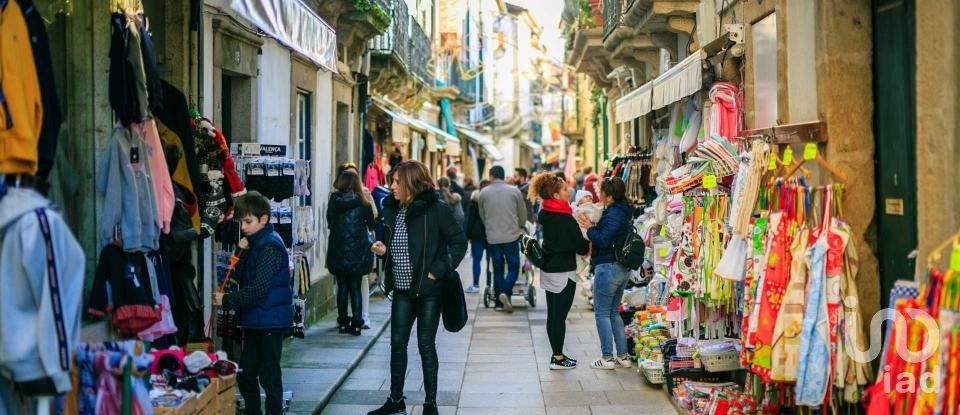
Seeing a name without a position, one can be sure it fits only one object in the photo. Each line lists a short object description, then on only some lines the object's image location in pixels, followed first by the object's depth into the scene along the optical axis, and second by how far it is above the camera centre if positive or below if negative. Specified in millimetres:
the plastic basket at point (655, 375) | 9203 -1382
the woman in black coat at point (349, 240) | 11477 -238
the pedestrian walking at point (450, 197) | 16772 +326
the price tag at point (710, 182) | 8172 +253
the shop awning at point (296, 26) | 6898 +1418
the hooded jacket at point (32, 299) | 4180 -310
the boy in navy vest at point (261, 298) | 6820 -510
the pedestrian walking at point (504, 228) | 14594 -155
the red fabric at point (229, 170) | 8227 +381
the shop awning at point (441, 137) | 25727 +2121
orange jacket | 4273 +503
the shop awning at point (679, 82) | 9695 +1290
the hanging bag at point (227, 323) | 7363 -720
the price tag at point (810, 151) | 6266 +370
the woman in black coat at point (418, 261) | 7750 -316
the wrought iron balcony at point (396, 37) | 18797 +3442
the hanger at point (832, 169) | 6203 +261
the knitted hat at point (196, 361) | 5723 -768
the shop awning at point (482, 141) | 42572 +3201
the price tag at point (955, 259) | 4418 -194
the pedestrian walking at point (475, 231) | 15156 -200
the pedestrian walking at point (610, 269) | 9930 -499
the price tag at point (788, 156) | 6695 +363
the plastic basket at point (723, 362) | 8227 -1138
